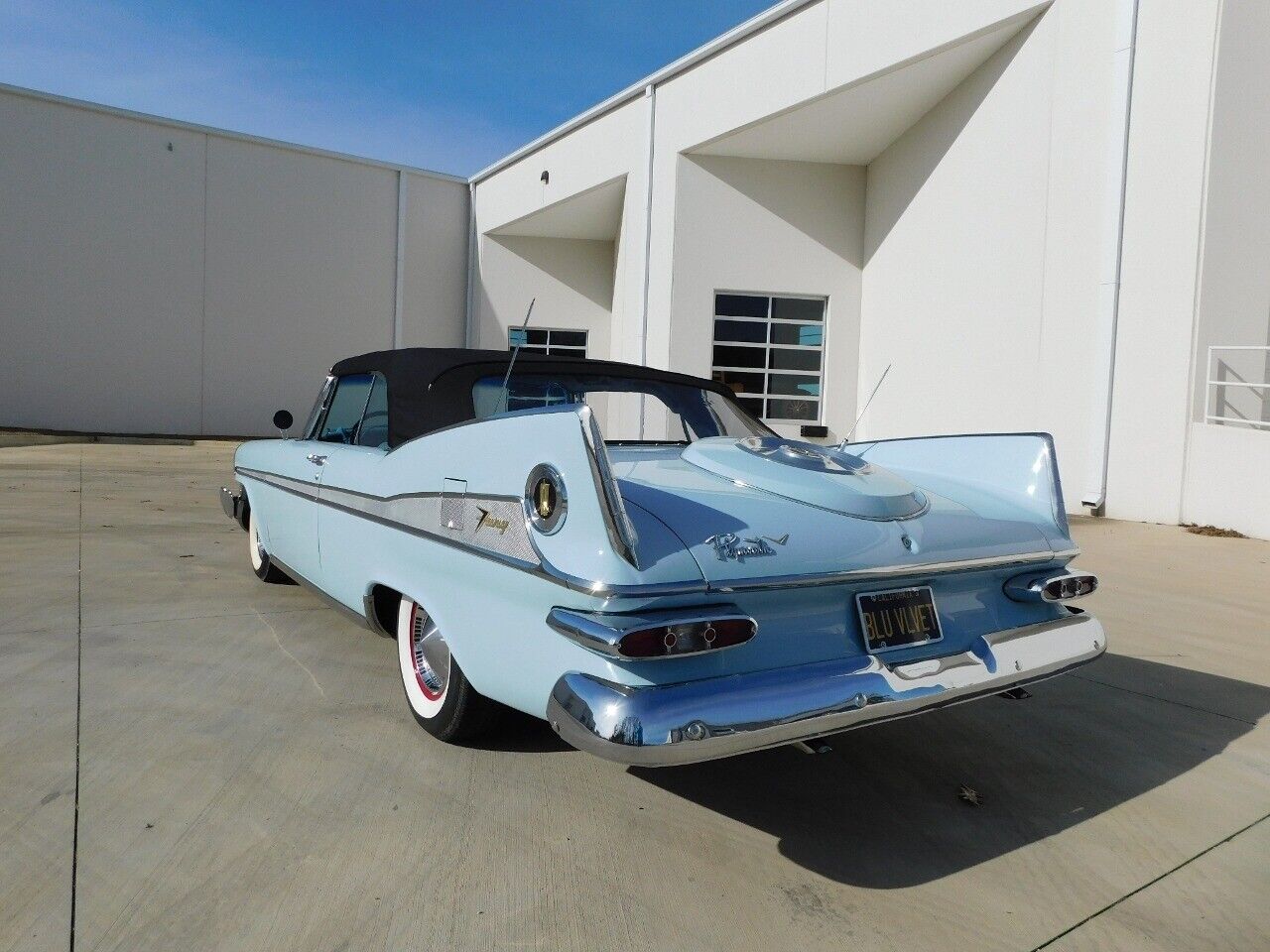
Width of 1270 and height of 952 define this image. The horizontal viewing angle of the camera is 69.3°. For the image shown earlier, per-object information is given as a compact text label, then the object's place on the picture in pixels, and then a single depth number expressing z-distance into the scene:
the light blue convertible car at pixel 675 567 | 2.02
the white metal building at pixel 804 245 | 8.20
